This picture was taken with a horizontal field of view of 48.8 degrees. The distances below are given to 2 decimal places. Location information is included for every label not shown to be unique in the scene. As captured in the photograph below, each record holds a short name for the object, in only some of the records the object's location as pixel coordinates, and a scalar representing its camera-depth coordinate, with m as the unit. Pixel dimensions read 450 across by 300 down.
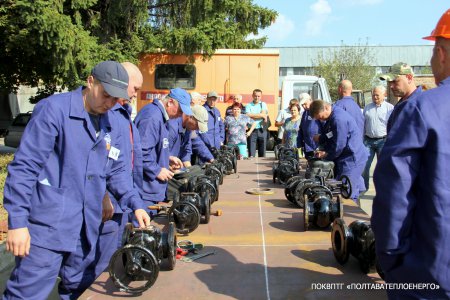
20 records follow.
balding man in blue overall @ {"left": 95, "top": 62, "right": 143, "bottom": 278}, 3.37
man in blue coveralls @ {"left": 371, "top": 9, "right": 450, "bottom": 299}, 1.73
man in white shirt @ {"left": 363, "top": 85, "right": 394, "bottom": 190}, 8.23
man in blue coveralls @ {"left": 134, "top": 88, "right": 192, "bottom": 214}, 4.59
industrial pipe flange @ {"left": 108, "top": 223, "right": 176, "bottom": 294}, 2.79
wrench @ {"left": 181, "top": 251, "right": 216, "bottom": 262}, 3.34
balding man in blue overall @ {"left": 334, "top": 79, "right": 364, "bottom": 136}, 6.99
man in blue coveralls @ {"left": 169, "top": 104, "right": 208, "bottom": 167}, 5.55
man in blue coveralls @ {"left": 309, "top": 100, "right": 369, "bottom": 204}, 5.71
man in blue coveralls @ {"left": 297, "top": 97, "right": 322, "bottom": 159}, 8.05
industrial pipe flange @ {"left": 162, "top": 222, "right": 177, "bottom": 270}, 3.04
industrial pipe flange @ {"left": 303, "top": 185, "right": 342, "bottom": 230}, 3.95
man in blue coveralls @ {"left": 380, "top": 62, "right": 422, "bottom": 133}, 4.93
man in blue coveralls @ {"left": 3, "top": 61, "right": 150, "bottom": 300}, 2.59
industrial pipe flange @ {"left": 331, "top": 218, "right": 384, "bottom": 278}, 3.00
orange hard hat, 1.84
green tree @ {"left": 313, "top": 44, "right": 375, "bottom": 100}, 39.96
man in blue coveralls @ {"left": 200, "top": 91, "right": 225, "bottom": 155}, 9.48
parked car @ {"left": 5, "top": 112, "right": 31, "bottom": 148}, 18.61
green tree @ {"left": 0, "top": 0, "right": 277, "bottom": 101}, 11.70
